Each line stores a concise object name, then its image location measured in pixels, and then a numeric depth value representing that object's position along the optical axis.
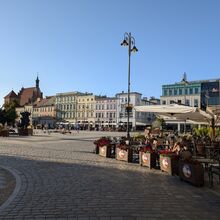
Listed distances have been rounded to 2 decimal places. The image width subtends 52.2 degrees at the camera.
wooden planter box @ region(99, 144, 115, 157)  11.30
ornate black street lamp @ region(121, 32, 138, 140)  13.91
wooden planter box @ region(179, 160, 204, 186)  6.37
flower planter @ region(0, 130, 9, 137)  24.66
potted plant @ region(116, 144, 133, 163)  10.09
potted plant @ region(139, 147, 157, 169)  8.70
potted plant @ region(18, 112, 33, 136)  27.46
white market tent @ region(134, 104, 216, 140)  9.98
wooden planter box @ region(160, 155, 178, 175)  7.78
